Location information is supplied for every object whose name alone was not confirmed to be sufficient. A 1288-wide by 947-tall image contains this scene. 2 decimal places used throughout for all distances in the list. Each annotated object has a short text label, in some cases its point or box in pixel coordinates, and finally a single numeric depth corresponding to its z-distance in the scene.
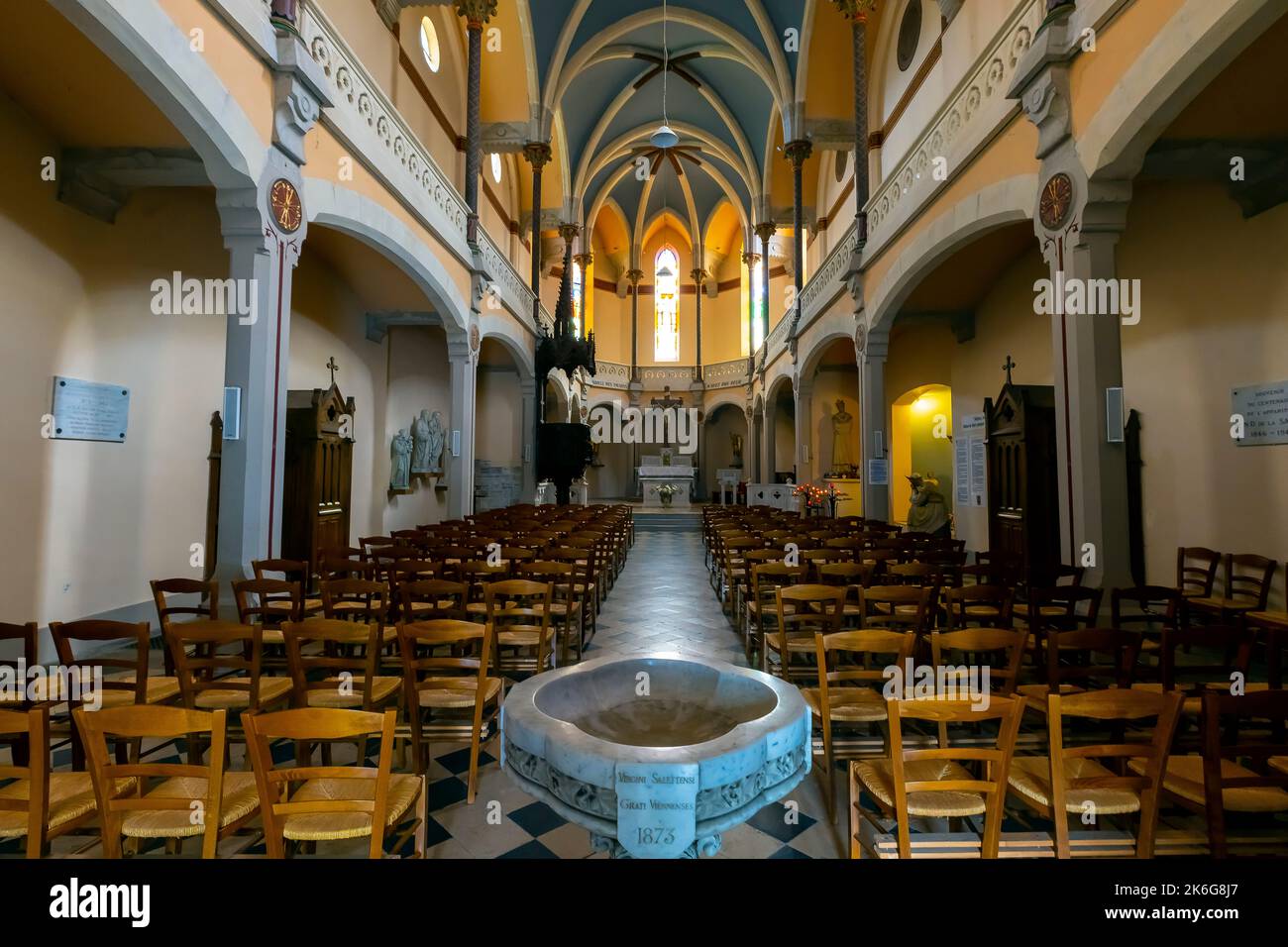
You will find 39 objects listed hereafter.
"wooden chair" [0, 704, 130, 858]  1.57
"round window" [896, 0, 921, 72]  9.47
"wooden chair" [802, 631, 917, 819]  2.47
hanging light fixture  13.05
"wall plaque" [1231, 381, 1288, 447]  4.90
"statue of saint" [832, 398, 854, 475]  14.70
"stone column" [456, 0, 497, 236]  9.10
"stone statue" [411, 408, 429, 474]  11.28
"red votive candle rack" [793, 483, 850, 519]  11.60
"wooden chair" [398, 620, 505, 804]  2.52
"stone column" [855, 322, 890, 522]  9.02
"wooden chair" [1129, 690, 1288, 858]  1.62
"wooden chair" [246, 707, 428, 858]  1.52
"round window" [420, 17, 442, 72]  10.00
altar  17.88
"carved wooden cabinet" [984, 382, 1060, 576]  6.88
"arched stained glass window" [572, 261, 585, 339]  20.96
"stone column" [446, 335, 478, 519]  9.73
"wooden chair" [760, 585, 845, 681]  3.20
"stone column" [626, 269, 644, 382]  23.88
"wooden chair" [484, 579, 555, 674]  3.33
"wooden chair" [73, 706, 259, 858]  1.52
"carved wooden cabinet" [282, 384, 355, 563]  7.44
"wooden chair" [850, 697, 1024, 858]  1.69
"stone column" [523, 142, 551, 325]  12.61
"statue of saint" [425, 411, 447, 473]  11.63
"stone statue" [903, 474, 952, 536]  9.51
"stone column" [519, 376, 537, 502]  13.99
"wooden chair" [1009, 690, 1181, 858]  1.66
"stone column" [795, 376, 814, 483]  13.13
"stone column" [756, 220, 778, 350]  16.84
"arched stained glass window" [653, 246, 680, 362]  25.08
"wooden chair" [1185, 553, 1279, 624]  4.63
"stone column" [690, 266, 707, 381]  23.23
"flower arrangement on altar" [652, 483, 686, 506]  18.08
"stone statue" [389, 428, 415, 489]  10.81
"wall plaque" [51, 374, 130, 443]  4.96
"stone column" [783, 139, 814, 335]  12.38
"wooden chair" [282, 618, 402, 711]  2.39
